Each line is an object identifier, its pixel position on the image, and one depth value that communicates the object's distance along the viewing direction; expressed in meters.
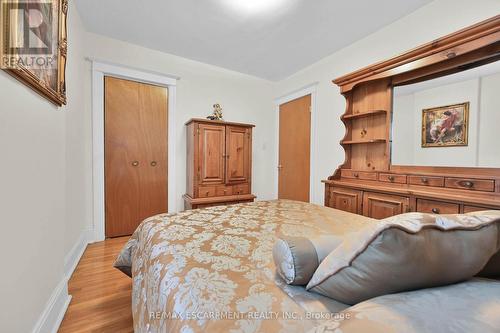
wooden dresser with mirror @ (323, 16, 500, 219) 1.52
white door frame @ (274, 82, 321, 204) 3.29
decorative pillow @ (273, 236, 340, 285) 0.71
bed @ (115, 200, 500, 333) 0.42
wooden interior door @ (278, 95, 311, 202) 3.49
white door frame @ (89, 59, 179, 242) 2.67
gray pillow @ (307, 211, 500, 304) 0.48
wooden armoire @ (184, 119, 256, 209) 2.95
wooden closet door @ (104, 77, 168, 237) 2.80
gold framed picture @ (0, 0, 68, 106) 0.82
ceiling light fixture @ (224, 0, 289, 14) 2.05
